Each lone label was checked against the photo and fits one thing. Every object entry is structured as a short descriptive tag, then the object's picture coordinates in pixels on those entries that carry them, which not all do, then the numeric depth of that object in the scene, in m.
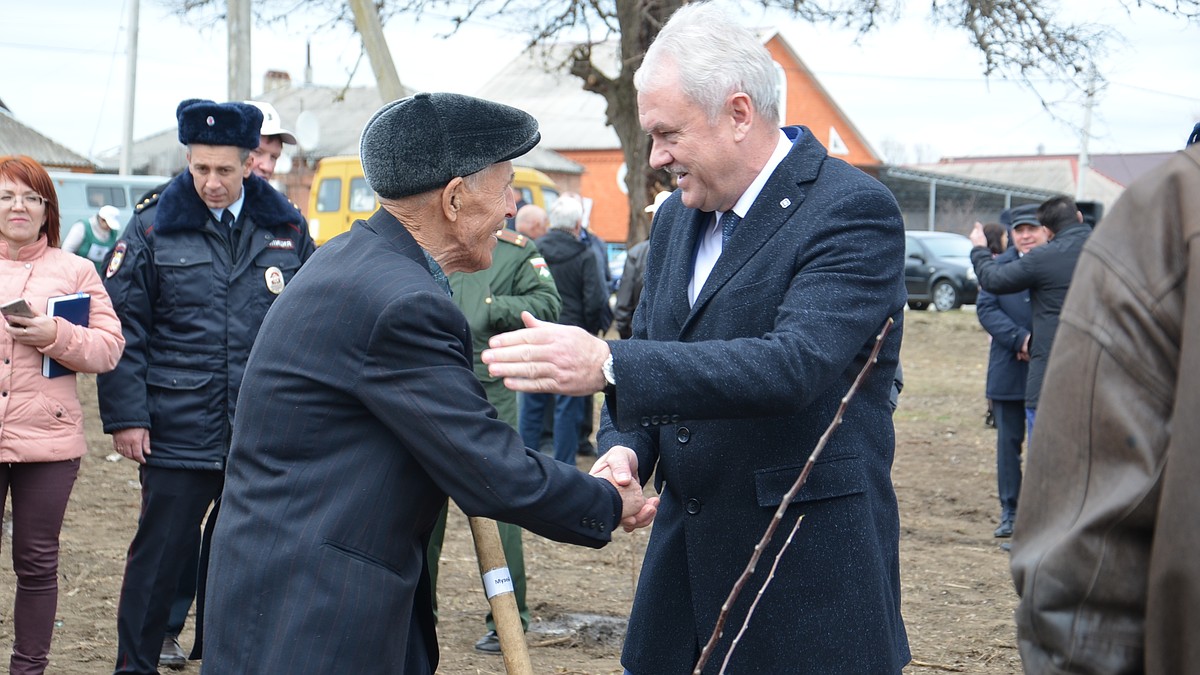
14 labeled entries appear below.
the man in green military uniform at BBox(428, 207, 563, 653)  5.57
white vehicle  22.92
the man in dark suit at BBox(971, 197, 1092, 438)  7.42
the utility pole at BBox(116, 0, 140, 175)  26.91
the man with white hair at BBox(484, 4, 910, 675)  2.25
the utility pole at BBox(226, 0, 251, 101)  11.67
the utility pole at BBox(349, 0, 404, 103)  7.40
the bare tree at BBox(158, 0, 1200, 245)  9.71
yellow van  16.81
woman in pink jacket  4.34
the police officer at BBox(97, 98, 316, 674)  4.57
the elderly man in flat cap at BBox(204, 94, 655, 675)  2.14
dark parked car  23.20
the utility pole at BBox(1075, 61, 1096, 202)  9.39
